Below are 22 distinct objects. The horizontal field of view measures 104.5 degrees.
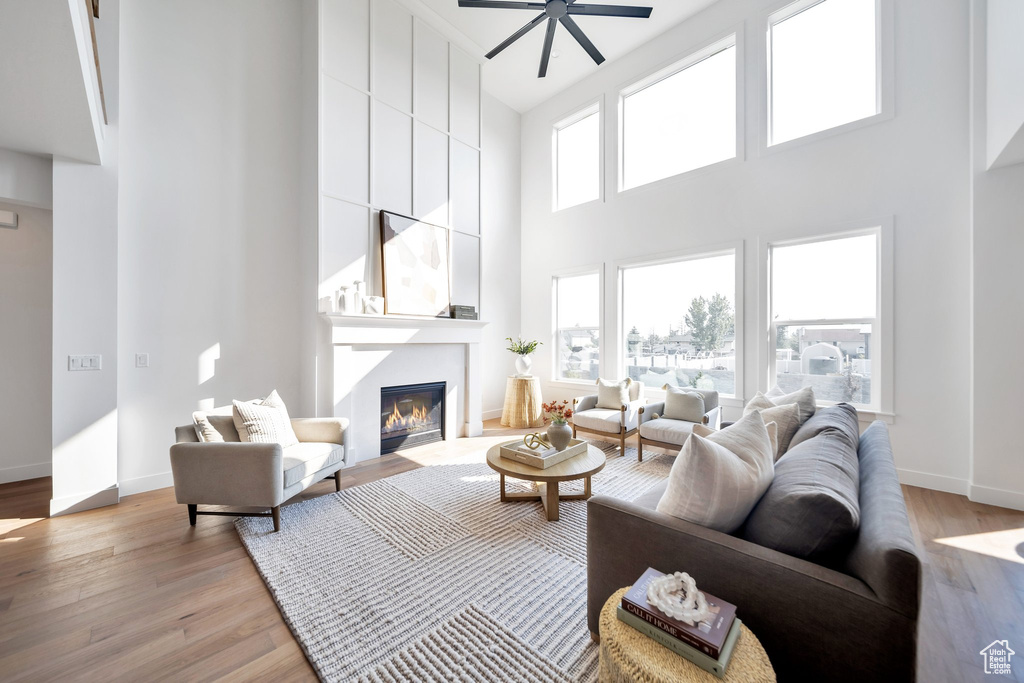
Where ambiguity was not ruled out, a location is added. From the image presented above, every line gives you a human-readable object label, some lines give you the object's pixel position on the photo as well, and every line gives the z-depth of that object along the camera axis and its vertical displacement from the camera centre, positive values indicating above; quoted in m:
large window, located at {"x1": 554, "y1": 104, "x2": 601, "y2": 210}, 5.60 +2.69
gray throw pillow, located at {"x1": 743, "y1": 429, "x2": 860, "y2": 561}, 1.10 -0.49
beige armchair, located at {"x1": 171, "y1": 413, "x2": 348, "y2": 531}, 2.43 -0.83
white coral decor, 1.05 -0.72
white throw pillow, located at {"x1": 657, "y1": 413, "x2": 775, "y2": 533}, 1.26 -0.47
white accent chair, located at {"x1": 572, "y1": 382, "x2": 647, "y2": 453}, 4.03 -0.81
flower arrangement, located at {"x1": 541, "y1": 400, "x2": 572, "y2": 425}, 2.84 -0.53
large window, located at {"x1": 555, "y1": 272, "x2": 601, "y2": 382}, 5.52 +0.20
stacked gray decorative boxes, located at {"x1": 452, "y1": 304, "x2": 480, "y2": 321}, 4.76 +0.34
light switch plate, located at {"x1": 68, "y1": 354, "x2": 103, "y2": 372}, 2.78 -0.16
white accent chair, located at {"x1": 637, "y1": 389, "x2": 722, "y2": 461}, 3.57 -0.79
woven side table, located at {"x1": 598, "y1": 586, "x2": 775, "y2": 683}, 0.97 -0.82
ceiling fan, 3.30 +2.83
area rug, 1.52 -1.21
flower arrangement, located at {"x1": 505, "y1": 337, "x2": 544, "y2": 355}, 5.61 -0.10
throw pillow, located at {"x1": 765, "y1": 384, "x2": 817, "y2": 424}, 2.36 -0.37
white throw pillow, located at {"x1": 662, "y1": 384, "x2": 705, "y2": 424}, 3.87 -0.64
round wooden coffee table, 2.45 -0.83
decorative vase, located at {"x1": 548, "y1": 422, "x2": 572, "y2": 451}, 2.75 -0.66
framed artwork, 4.18 +0.83
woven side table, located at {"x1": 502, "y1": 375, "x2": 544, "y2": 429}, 5.35 -0.86
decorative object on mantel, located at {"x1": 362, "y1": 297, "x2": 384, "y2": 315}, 3.93 +0.35
